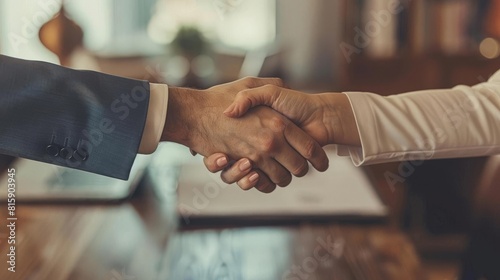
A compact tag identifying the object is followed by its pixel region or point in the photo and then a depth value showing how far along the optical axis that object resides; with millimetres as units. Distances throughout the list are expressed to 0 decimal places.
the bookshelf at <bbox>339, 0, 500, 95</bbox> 3600
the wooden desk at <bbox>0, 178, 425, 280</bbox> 1170
